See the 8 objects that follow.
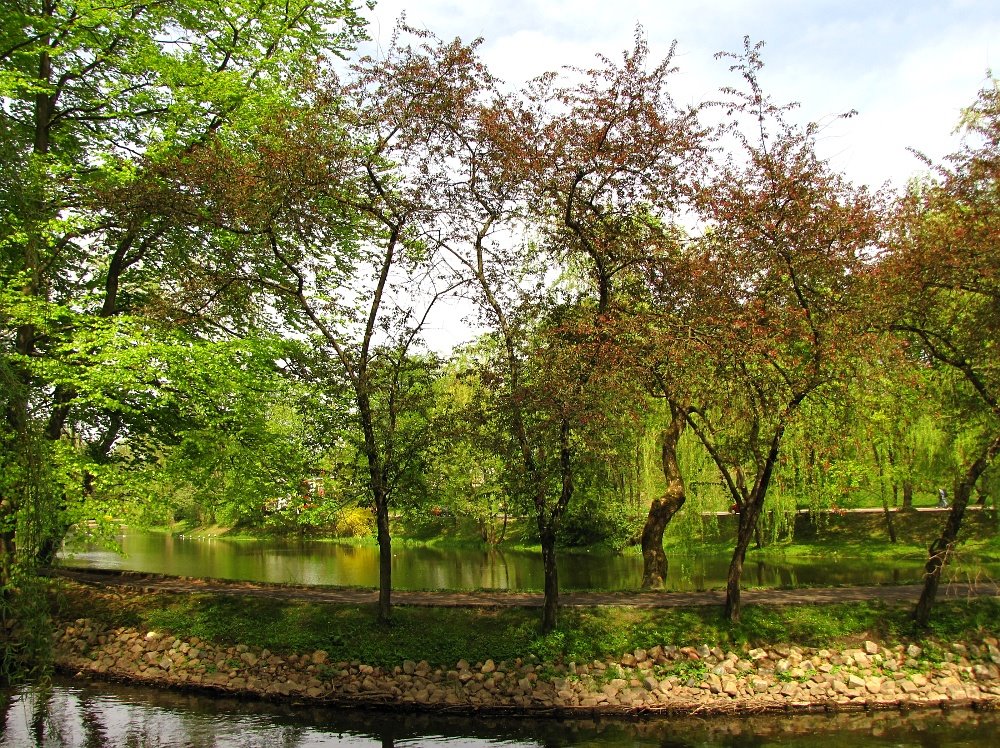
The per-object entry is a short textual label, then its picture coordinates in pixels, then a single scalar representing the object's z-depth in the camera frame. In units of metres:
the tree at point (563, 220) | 13.35
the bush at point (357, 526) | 44.59
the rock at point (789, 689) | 13.41
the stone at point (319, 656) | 14.58
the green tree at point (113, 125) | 15.45
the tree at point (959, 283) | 12.92
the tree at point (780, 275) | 13.18
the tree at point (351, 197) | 14.16
